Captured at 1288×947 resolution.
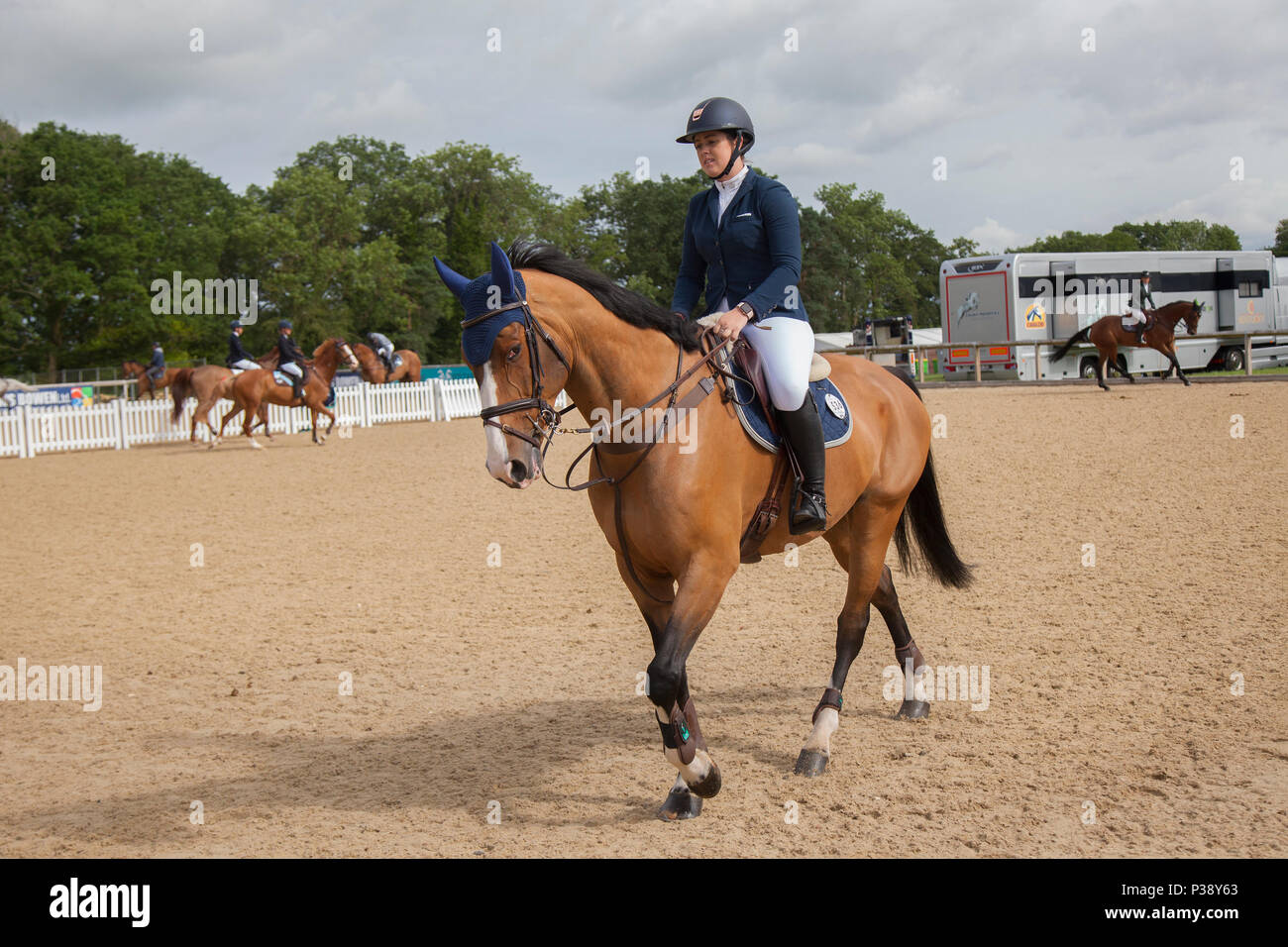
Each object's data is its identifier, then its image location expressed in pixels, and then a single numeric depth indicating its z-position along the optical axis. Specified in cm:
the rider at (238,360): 2605
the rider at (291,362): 2450
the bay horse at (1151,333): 2545
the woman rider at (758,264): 468
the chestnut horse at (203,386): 2667
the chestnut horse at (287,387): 2486
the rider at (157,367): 3756
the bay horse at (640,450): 384
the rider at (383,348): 3422
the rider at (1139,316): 2523
